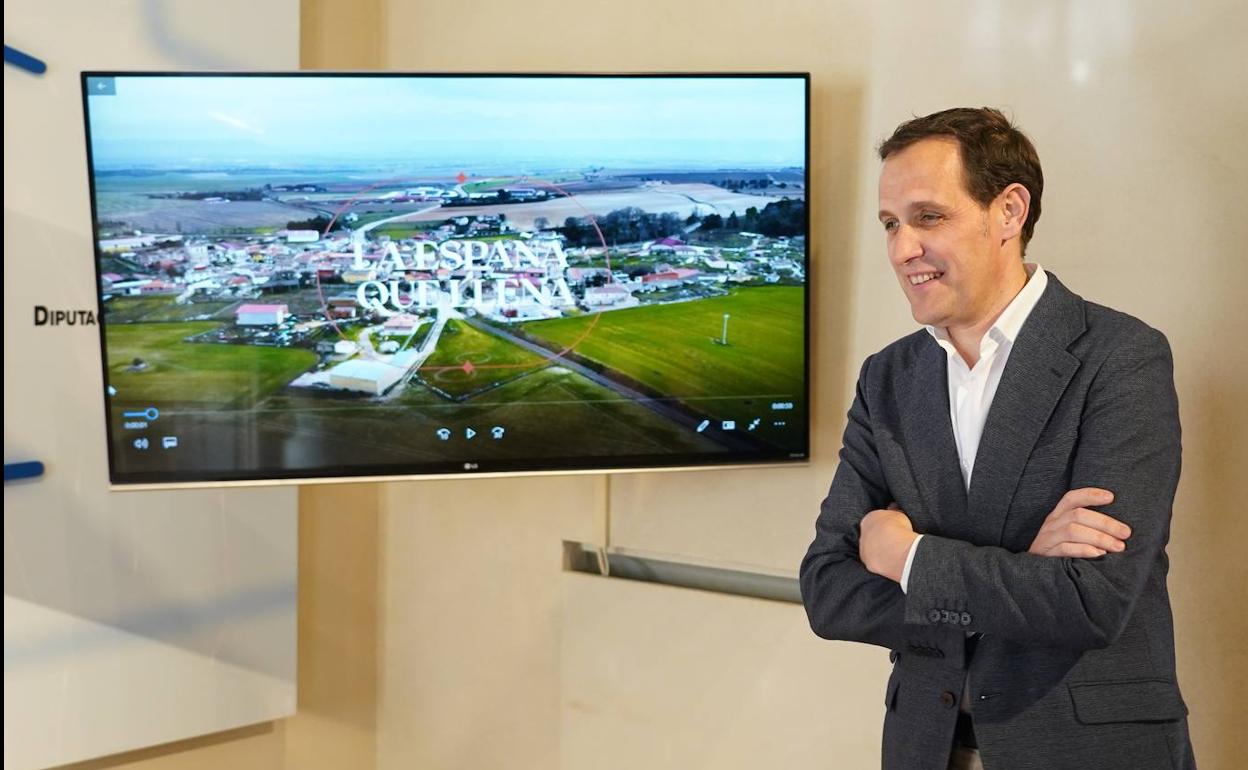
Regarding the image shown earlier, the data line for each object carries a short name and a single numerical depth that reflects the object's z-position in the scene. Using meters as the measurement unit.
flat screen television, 2.85
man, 1.72
